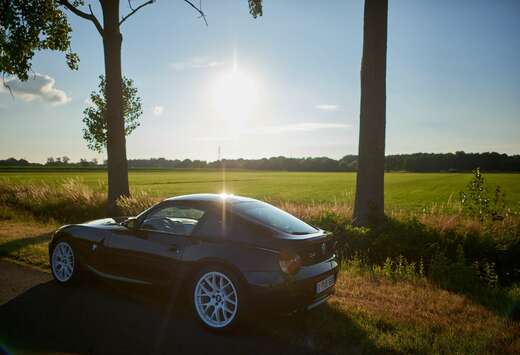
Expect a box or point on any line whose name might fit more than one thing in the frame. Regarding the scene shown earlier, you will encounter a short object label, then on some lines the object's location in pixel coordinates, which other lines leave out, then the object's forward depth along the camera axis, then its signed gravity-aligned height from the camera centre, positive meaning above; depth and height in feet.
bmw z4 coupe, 12.75 -3.41
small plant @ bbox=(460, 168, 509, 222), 29.81 -2.99
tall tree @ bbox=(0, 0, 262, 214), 40.81 +12.29
